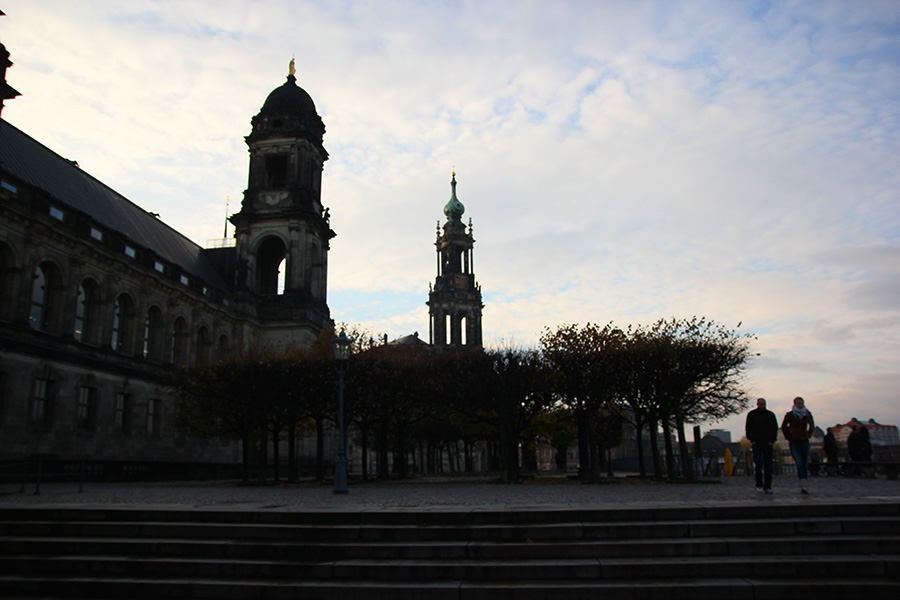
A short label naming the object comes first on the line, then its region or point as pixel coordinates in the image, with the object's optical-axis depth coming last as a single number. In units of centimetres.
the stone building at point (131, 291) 3362
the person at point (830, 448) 3008
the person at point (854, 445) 2848
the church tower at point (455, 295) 10362
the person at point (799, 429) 1556
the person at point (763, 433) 1591
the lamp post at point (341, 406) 2145
